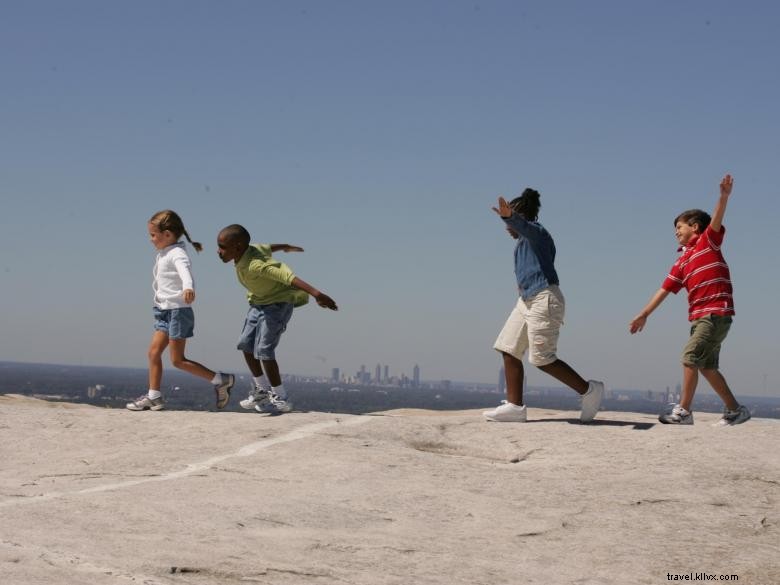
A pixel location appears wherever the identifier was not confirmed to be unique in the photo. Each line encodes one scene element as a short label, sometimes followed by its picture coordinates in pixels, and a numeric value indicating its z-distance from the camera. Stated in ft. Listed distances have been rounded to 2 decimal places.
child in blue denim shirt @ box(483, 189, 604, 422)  25.68
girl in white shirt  29.04
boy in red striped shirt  25.22
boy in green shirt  28.30
